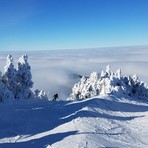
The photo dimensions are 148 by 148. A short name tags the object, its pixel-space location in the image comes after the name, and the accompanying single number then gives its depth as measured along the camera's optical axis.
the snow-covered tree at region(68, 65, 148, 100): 25.43
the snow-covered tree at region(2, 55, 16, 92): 25.94
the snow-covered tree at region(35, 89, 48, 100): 32.53
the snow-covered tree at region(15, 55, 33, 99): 26.47
